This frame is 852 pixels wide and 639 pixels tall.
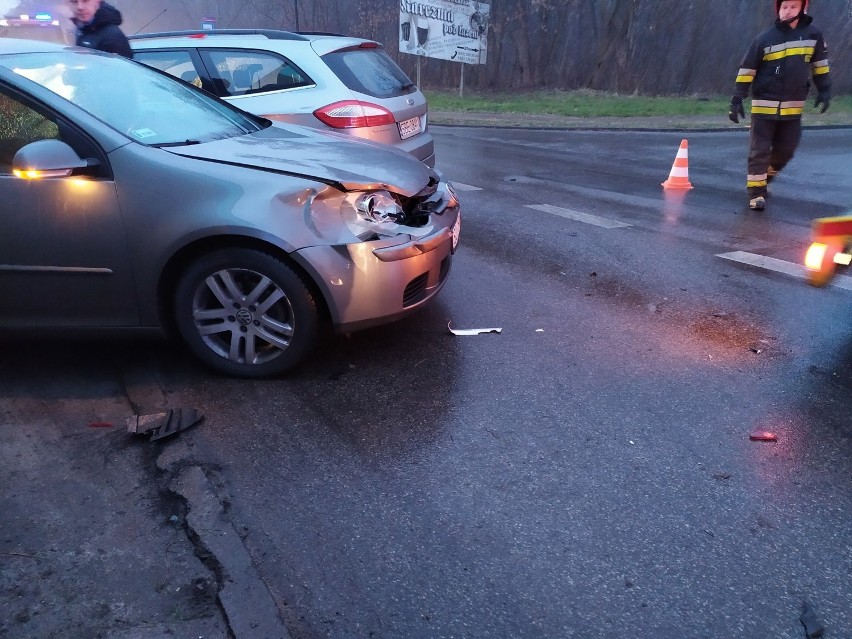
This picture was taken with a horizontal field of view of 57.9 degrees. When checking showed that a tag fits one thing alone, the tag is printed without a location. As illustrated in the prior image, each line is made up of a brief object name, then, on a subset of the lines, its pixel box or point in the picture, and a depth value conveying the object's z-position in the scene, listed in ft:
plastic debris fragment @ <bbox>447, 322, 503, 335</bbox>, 15.62
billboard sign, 81.87
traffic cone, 31.73
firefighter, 25.48
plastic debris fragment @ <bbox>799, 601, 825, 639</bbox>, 7.80
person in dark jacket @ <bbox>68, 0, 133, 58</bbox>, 22.75
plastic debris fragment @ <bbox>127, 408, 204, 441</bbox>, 11.87
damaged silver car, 12.54
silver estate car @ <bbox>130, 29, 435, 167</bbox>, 22.54
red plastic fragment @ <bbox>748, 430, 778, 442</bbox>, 11.48
